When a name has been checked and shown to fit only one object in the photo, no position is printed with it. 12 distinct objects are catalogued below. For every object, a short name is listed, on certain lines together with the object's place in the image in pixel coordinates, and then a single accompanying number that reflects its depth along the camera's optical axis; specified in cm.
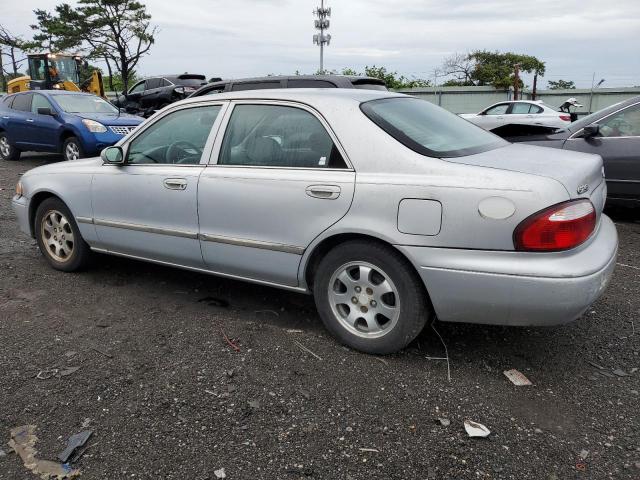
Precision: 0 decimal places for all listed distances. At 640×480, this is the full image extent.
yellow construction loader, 1956
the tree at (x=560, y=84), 3081
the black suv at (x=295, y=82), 732
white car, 1532
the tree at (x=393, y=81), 2888
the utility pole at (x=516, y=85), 2271
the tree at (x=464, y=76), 3394
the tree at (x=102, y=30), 3534
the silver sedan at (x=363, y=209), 267
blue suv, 1009
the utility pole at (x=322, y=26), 3647
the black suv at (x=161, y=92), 1858
